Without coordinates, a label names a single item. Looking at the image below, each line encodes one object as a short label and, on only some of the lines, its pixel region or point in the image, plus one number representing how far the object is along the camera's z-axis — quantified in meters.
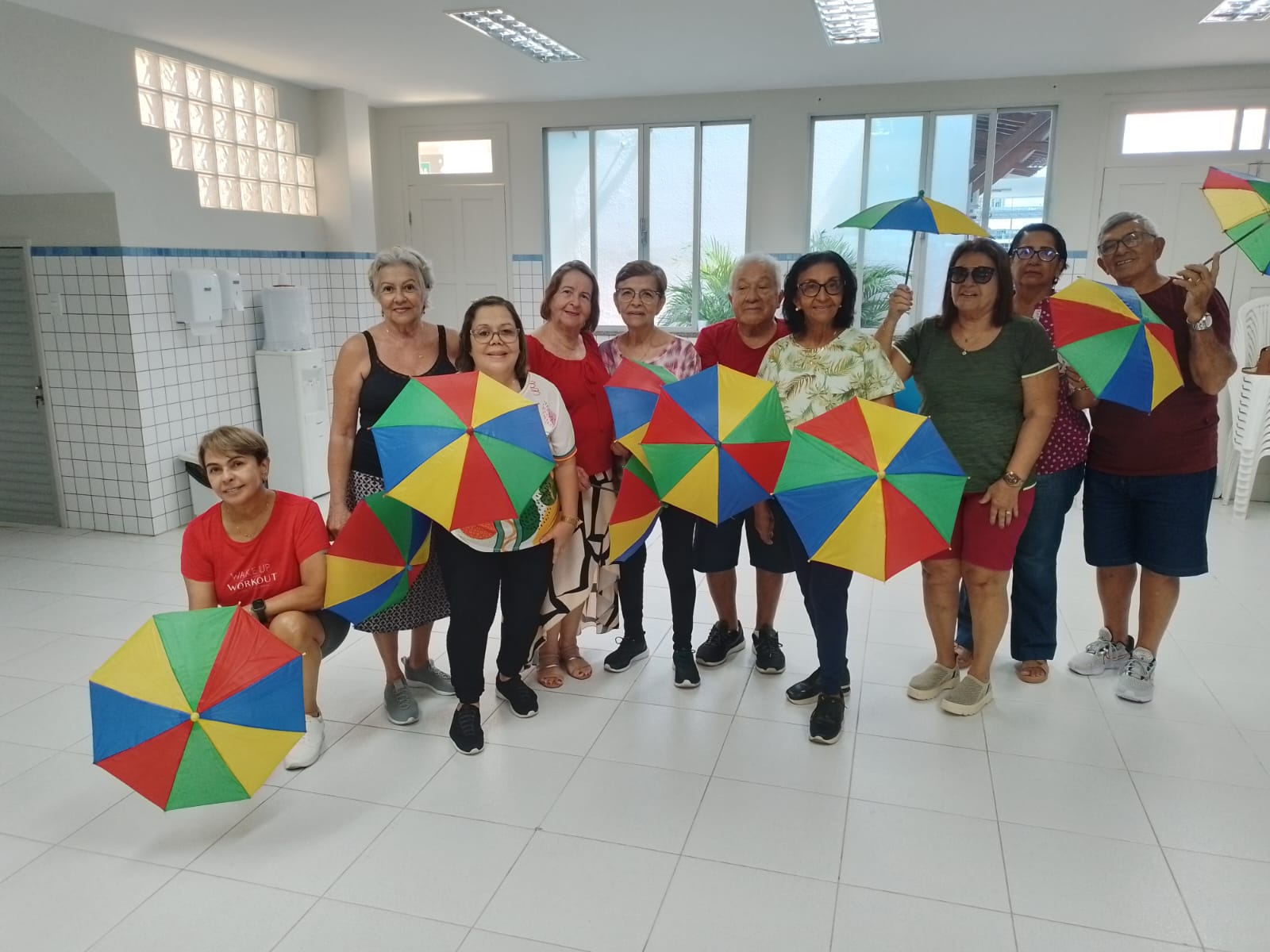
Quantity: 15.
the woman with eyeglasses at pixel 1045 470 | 2.65
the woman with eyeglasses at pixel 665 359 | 2.69
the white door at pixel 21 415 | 4.73
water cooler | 5.41
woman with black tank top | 2.46
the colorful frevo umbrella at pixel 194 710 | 1.90
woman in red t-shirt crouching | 2.23
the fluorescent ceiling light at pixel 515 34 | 4.44
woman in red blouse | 2.64
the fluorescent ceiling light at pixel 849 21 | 4.26
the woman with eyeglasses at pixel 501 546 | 2.38
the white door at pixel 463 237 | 6.87
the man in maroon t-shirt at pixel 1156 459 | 2.52
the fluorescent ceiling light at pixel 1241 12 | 4.22
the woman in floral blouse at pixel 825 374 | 2.41
